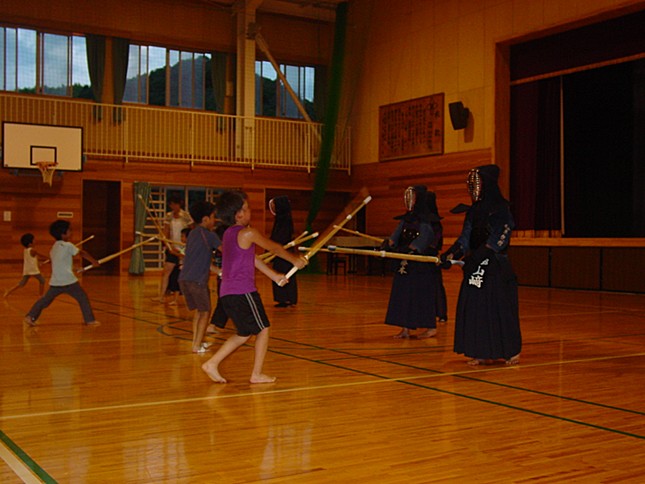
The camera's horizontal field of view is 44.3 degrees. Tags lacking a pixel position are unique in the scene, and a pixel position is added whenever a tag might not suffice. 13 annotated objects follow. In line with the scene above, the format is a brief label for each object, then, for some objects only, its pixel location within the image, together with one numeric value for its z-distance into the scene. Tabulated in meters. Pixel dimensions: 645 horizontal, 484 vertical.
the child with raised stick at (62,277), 9.01
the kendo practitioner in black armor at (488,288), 6.39
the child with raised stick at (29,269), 13.02
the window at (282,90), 23.27
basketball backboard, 18.09
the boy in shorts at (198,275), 7.16
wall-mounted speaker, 18.75
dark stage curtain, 17.19
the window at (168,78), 21.56
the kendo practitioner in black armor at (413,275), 8.08
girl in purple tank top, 5.52
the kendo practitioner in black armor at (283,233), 11.66
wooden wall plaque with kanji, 19.84
